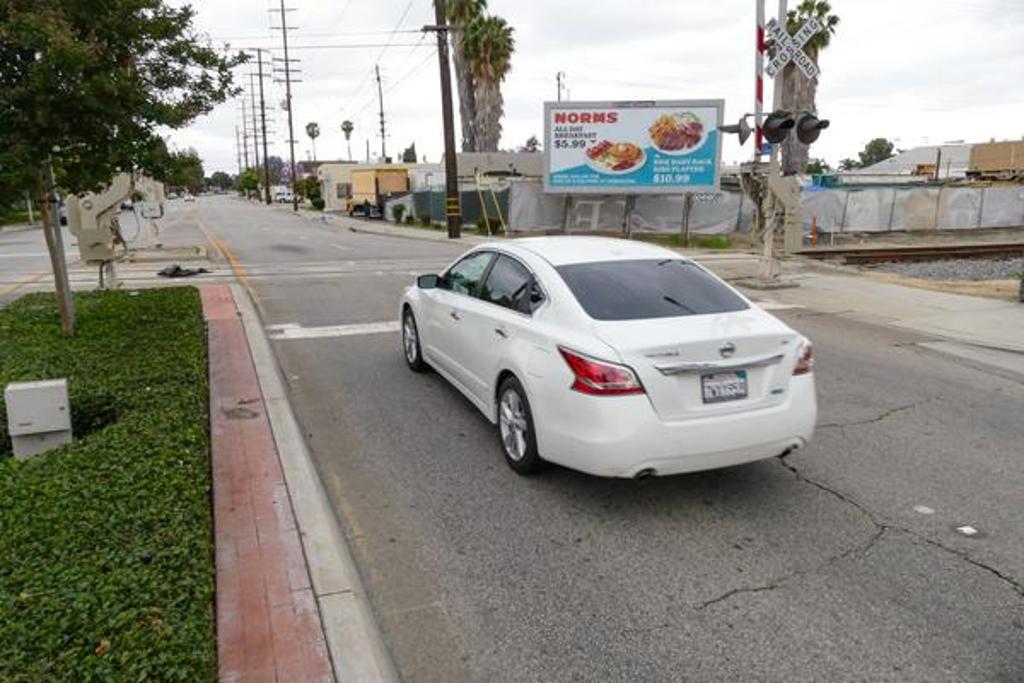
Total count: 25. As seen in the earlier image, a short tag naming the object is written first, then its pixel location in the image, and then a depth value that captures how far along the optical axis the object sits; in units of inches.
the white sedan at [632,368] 170.9
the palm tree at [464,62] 1827.0
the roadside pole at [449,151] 1085.8
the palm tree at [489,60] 1784.0
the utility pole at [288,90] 2668.8
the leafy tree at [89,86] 245.3
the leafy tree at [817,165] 3320.6
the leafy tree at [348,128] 4576.8
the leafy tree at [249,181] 5093.5
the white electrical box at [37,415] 192.4
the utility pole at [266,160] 3311.5
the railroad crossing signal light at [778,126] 489.4
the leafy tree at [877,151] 5113.2
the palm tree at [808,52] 1486.2
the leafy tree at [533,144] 4264.3
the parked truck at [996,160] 2139.6
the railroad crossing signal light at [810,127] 488.4
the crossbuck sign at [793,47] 485.4
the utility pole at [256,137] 4259.4
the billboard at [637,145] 1026.7
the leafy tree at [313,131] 4704.7
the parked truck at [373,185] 1931.6
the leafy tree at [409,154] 4903.5
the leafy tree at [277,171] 6682.1
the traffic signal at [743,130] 514.0
